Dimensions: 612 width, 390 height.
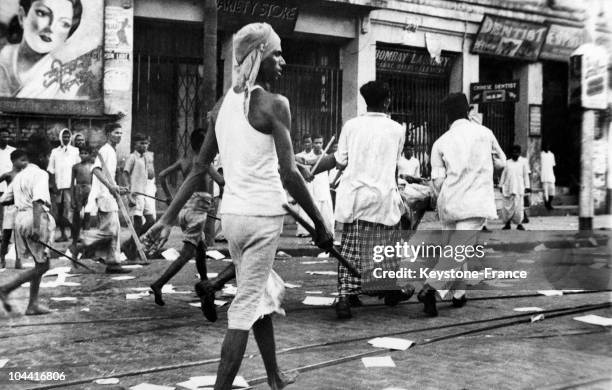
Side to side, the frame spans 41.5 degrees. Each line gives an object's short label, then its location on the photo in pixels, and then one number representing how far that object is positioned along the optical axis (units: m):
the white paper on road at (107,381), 4.39
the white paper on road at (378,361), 4.76
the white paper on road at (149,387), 4.27
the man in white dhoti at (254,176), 3.78
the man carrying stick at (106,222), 9.28
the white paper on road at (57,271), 9.09
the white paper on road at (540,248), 12.80
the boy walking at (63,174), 13.03
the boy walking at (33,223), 6.55
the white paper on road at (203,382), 4.28
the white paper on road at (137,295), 7.37
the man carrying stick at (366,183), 6.41
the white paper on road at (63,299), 7.24
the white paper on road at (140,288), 7.90
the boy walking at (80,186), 11.62
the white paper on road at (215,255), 10.77
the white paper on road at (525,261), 10.84
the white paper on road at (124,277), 8.78
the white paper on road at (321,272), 9.27
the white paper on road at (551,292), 7.52
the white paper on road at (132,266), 9.70
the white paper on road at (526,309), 6.68
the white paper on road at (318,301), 7.01
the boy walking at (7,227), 9.84
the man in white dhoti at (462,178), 6.59
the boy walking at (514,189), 16.05
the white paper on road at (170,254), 10.84
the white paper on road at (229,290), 7.52
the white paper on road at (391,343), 5.26
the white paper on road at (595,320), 6.14
